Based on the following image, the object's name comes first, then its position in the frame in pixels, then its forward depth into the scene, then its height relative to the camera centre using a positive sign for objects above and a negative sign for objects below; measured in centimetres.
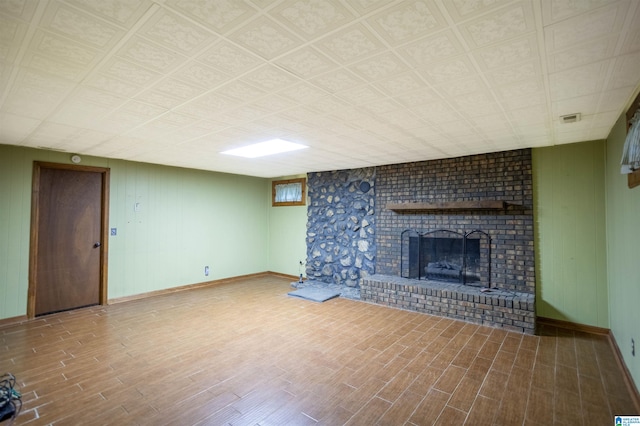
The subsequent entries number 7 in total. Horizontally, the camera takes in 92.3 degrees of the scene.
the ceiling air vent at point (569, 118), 267 +91
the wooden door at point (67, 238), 416 -28
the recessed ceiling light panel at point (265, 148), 371 +93
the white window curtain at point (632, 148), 201 +49
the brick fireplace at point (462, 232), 394 -18
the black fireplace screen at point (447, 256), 430 -55
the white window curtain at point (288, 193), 667 +60
